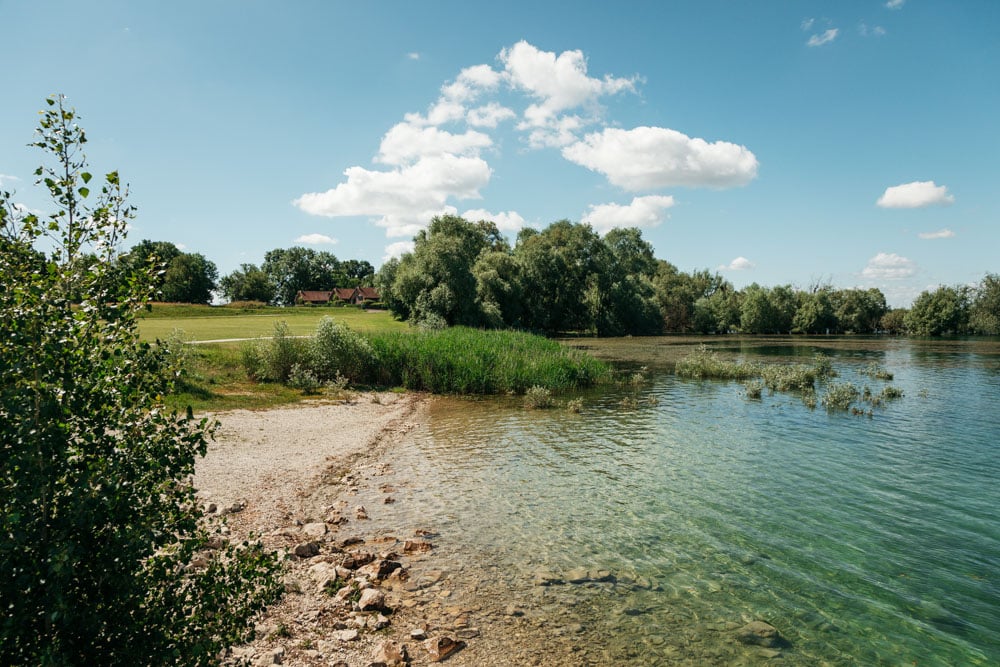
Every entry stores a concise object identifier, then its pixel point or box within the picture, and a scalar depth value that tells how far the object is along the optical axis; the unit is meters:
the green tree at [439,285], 53.06
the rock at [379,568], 8.09
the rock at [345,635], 6.41
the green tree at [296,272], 146.38
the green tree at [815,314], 98.38
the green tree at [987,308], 87.12
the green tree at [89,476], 3.15
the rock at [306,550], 8.57
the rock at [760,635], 6.78
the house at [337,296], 130.50
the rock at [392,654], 6.00
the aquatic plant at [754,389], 26.36
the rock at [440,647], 6.24
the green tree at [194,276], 101.69
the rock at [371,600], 7.12
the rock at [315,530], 9.59
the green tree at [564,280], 74.75
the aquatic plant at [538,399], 23.83
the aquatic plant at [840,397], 23.48
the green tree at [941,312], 89.19
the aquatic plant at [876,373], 32.53
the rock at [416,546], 9.13
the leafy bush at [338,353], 26.14
